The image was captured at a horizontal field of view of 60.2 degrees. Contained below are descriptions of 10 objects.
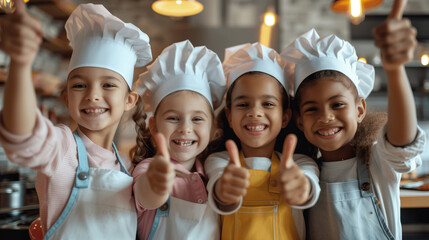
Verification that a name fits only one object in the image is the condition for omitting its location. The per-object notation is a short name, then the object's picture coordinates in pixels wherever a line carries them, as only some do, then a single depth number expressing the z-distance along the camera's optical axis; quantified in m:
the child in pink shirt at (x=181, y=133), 1.13
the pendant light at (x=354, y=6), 2.33
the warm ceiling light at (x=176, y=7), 2.45
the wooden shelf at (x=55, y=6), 3.48
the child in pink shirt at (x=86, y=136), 0.86
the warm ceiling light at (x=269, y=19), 4.25
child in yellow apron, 1.14
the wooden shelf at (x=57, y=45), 3.68
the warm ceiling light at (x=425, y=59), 2.81
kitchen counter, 1.39
